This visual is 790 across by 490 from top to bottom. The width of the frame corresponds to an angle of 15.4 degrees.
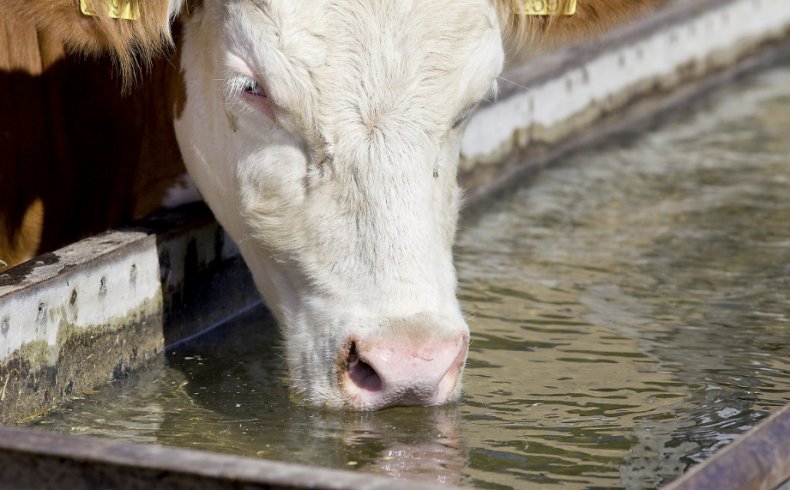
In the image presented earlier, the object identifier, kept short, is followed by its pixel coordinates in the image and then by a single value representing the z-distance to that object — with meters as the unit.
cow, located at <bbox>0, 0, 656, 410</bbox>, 6.30
